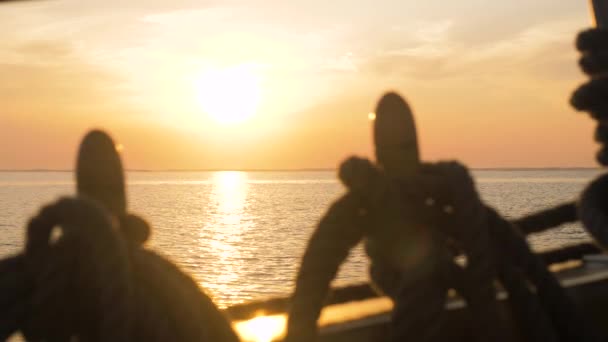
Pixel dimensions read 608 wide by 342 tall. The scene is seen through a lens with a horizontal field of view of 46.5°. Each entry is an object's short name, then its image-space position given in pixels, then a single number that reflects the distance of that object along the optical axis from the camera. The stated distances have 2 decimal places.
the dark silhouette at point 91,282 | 0.93
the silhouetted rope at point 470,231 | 1.15
